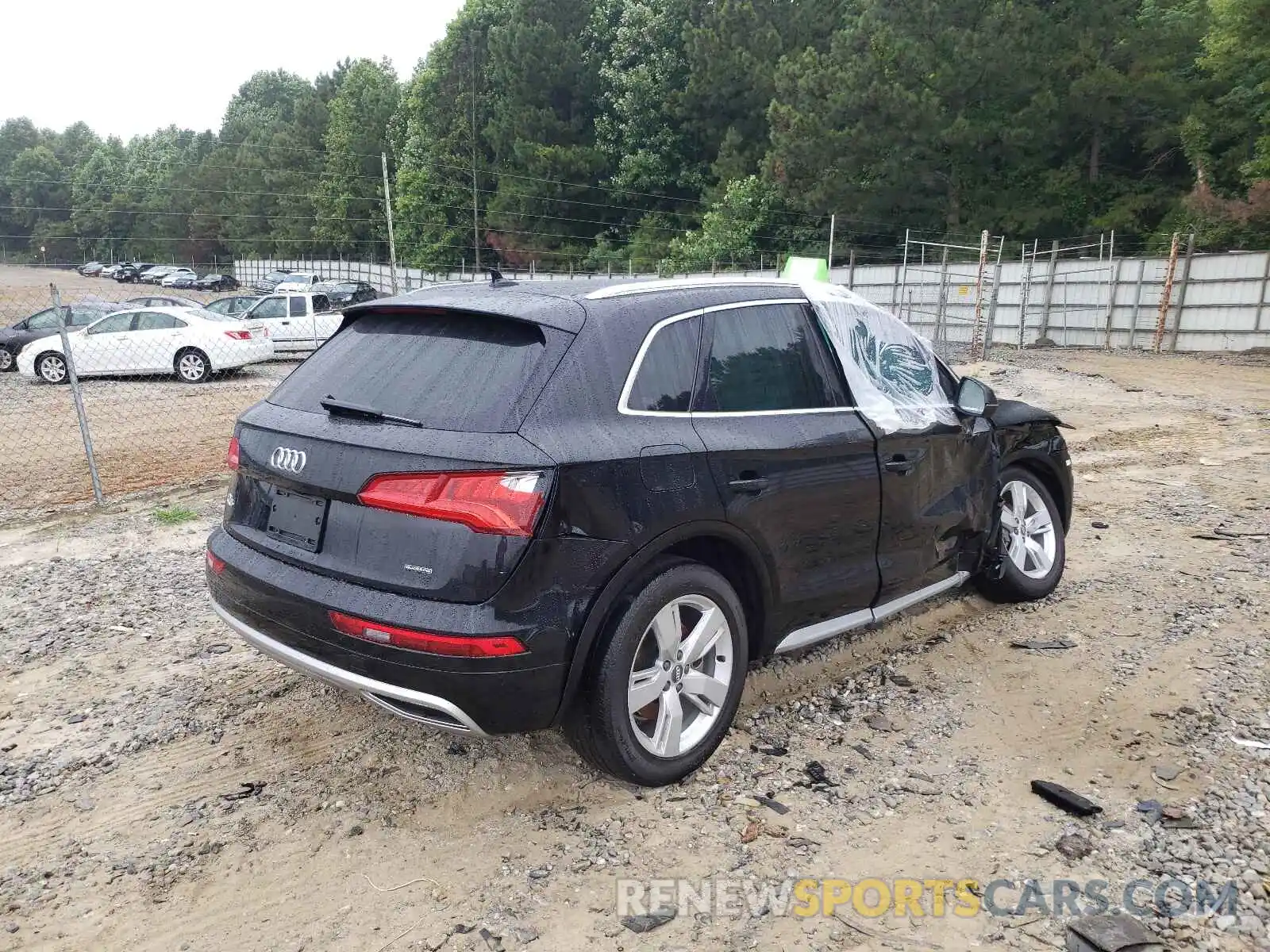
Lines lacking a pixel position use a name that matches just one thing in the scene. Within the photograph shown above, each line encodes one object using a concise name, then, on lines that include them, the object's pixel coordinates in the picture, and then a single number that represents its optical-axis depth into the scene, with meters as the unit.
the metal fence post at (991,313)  19.19
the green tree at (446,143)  46.00
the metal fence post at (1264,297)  21.66
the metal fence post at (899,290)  27.45
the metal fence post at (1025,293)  23.80
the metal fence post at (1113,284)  24.02
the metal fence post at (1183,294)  22.65
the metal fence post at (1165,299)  22.75
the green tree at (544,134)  46.12
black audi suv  2.72
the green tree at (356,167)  48.56
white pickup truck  19.52
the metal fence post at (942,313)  16.34
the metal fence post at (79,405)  7.08
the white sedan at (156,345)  15.91
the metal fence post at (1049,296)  25.06
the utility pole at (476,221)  38.57
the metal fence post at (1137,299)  23.64
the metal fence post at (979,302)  17.98
